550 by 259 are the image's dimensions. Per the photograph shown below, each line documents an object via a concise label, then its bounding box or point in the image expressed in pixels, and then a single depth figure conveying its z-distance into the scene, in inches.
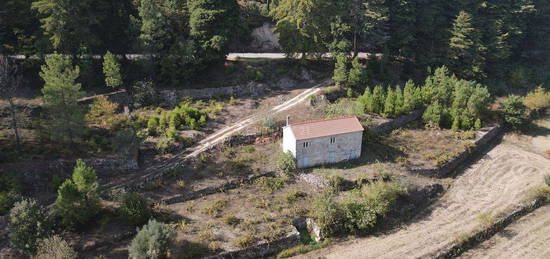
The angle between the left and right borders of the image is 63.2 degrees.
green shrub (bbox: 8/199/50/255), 1073.5
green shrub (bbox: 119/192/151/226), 1197.1
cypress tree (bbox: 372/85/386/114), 1780.3
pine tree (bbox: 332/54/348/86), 1881.2
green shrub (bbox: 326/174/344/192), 1421.1
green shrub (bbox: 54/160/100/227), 1143.6
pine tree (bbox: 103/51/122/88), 1669.5
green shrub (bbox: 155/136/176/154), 1484.3
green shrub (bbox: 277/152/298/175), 1461.6
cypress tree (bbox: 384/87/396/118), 1760.6
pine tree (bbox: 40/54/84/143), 1359.5
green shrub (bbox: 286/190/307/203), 1368.1
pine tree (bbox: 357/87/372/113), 1779.0
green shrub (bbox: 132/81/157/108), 1739.4
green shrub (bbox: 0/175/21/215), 1194.6
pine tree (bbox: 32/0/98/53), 1648.6
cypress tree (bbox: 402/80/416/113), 1807.3
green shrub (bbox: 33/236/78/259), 1032.2
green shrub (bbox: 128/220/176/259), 1071.6
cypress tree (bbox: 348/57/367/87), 1895.9
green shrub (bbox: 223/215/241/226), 1253.7
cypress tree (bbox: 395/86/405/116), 1777.8
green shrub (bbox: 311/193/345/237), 1266.0
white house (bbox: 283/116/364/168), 1465.3
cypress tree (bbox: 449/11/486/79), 2097.7
